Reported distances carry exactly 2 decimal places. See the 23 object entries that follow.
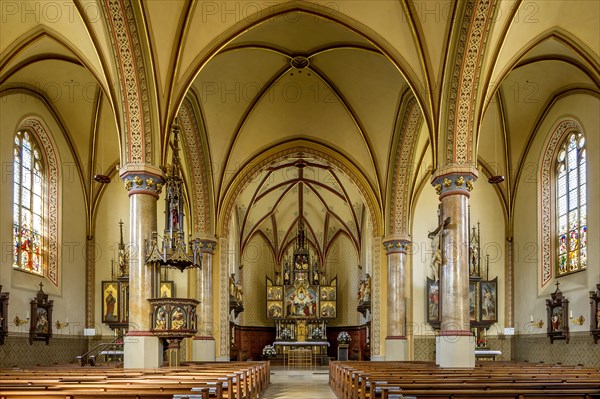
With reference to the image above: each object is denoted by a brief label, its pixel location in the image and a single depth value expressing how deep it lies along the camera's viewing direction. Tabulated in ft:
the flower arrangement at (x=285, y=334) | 126.62
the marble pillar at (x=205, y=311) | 80.43
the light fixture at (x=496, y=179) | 66.06
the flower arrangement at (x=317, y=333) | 126.21
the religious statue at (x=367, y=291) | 105.09
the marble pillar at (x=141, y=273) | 49.32
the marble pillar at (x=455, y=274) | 51.49
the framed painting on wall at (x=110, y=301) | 80.59
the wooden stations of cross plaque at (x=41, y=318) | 66.90
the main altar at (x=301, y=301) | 126.52
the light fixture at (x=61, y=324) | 73.05
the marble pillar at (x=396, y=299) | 83.20
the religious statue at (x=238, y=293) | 109.35
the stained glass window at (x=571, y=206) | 69.46
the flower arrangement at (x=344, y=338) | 121.39
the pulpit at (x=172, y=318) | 49.93
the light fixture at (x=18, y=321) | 63.86
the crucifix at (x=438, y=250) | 52.91
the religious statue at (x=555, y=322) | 70.44
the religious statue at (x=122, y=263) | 77.87
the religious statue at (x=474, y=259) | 82.28
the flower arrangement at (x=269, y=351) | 123.24
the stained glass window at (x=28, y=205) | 67.36
